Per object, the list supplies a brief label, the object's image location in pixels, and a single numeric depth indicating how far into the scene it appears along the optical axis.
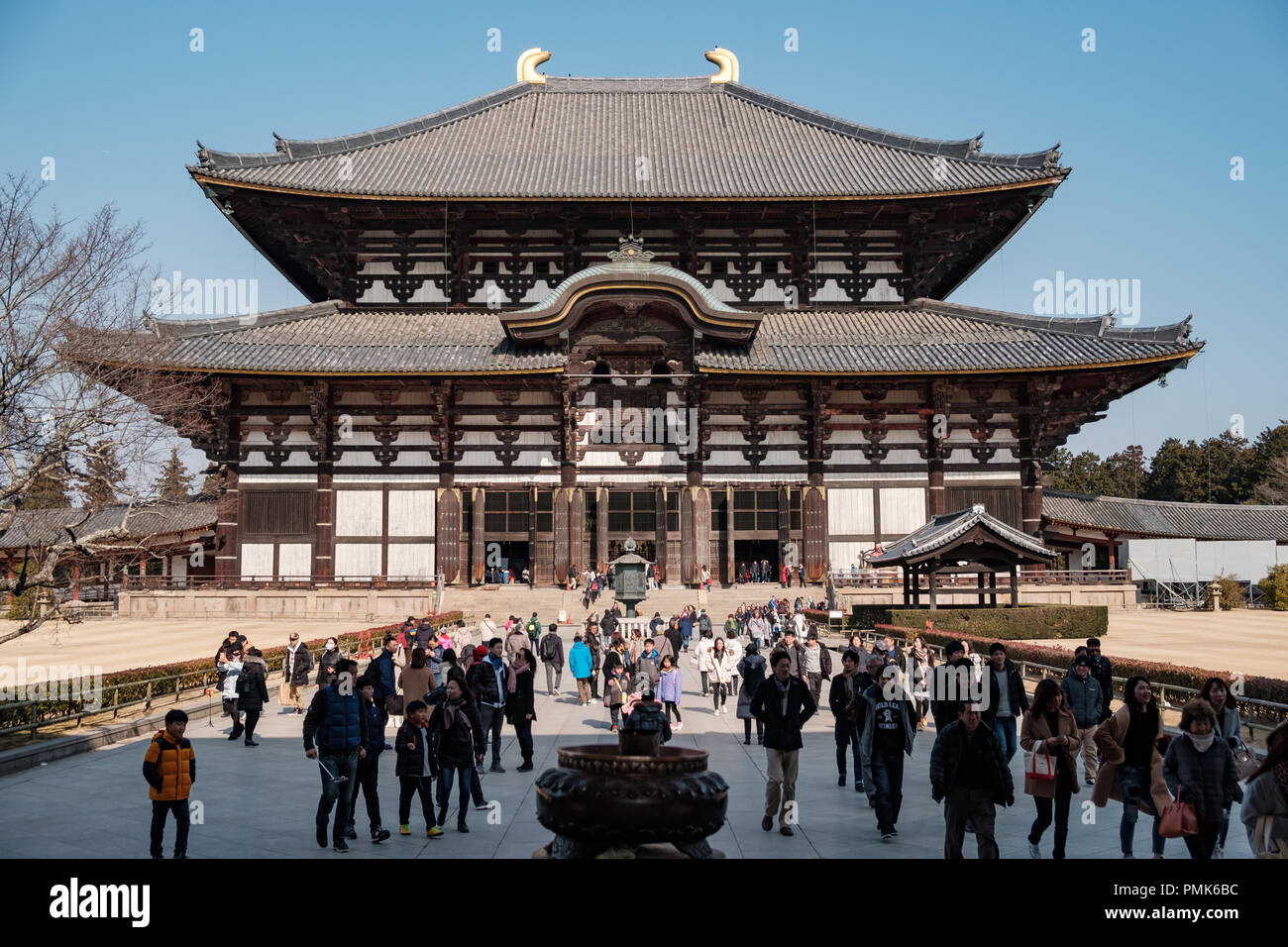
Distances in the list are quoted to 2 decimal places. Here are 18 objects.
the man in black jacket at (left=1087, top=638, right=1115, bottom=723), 11.80
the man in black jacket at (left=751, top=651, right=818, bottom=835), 10.21
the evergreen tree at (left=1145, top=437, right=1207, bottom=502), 81.19
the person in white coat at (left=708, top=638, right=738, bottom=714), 18.08
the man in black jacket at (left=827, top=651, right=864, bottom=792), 11.88
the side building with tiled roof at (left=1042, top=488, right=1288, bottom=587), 47.16
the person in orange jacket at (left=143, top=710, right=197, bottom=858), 8.73
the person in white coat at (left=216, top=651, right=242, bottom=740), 15.44
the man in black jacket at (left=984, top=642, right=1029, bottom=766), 10.93
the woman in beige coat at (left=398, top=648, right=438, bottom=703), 12.48
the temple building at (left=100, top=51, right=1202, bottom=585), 37.72
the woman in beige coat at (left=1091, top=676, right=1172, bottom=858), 8.66
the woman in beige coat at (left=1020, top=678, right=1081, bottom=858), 8.76
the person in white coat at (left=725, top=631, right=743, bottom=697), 18.67
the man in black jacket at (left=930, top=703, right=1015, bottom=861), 8.06
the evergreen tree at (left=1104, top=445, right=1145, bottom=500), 90.69
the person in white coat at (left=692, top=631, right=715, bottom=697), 18.86
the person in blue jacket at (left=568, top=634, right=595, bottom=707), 18.42
